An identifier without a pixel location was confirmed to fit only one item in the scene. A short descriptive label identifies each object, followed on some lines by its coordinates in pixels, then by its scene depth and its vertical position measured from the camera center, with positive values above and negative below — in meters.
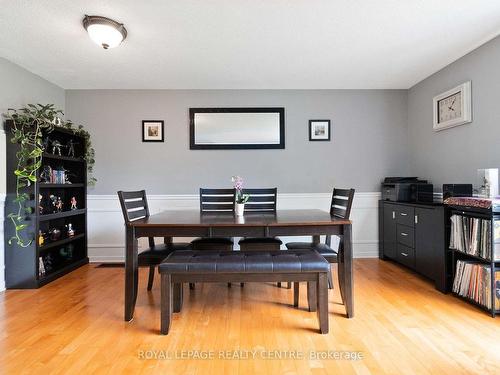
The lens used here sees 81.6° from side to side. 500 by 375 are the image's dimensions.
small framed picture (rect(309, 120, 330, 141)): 3.92 +0.77
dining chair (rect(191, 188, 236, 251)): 2.91 -0.13
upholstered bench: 1.88 -0.56
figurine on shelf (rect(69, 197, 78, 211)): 3.55 -0.19
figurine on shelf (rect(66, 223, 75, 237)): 3.46 -0.53
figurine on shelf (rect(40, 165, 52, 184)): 3.04 +0.13
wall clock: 2.87 +0.85
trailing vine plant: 2.74 +0.29
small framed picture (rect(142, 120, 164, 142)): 3.87 +0.76
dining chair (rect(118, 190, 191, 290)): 2.28 -0.52
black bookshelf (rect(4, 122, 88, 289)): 2.81 -0.43
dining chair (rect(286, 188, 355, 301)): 2.23 -0.50
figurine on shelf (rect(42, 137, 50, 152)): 3.07 +0.47
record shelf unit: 2.13 -0.54
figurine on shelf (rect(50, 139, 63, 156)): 3.21 +0.46
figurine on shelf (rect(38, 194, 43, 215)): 3.07 -0.20
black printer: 3.14 -0.04
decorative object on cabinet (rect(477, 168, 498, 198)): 2.37 +0.03
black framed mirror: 3.87 +0.80
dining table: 2.05 -0.32
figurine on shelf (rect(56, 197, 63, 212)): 3.32 -0.20
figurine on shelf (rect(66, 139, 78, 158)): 3.51 +0.48
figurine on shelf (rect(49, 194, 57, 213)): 3.29 -0.16
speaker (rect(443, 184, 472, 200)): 2.57 -0.03
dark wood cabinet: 2.65 -0.55
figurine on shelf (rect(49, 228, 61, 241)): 3.21 -0.52
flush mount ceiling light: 2.22 +1.23
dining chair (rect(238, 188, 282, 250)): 2.95 -0.14
